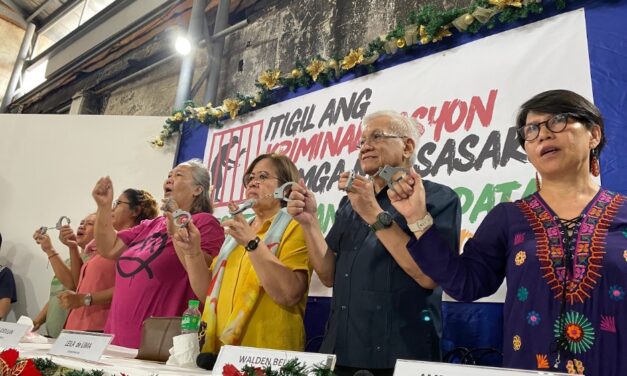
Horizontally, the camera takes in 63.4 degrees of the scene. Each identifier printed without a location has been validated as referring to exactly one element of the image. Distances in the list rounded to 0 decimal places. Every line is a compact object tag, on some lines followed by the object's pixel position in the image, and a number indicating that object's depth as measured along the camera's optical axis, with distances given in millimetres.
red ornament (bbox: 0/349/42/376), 880
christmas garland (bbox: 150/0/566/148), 1920
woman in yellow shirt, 1451
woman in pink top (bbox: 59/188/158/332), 2197
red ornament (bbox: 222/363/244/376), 729
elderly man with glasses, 1291
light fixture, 4230
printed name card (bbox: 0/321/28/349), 1383
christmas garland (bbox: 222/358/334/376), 746
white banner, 1778
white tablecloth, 1021
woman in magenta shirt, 1882
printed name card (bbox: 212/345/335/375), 842
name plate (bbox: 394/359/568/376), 644
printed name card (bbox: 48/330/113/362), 1204
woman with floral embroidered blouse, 953
